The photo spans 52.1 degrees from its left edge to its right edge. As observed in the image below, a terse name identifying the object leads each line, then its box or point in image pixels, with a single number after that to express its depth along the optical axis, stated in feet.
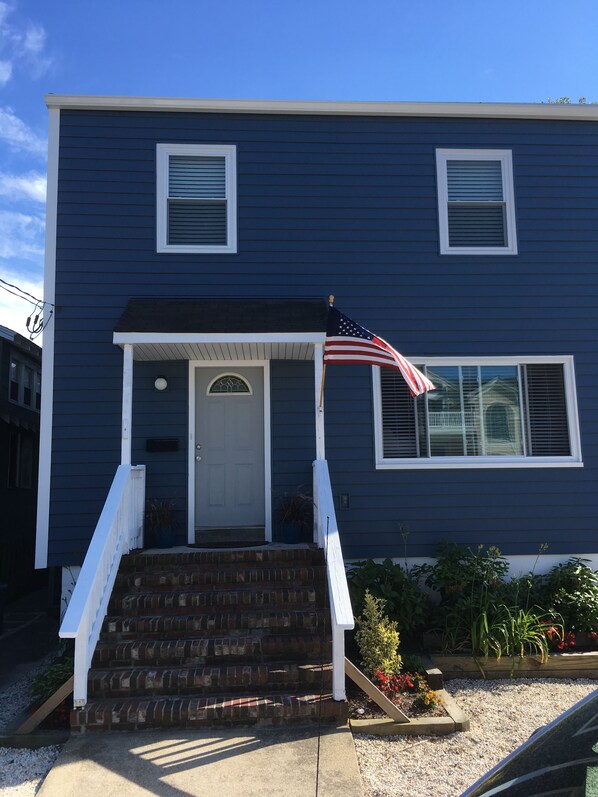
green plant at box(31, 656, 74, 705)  16.01
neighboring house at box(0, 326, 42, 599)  34.58
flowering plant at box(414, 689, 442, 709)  15.26
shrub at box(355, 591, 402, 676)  16.40
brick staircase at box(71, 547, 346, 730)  14.61
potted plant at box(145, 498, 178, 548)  22.24
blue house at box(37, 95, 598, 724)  23.32
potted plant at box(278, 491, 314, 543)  22.24
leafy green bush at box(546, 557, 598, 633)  20.15
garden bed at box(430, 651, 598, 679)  18.38
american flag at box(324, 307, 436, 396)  19.11
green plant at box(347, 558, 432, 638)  19.45
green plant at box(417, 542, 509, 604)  20.85
